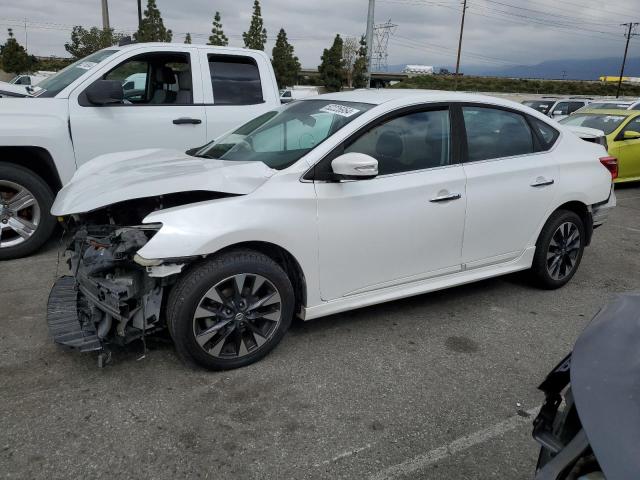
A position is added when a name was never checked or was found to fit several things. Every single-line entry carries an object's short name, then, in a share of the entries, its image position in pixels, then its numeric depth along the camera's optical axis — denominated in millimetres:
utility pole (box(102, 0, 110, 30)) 18955
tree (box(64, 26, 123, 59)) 20219
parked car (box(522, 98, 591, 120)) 18797
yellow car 10078
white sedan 3031
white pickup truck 5031
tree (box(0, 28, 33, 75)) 43447
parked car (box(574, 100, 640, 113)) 14246
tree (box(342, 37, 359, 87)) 67562
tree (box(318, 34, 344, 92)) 58594
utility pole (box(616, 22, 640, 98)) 68500
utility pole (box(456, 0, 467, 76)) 52725
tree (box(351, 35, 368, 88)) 55453
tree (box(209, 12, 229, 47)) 42881
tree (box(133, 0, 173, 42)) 24791
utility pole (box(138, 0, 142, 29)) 19016
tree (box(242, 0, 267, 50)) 47844
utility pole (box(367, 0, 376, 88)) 20383
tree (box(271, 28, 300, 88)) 51994
